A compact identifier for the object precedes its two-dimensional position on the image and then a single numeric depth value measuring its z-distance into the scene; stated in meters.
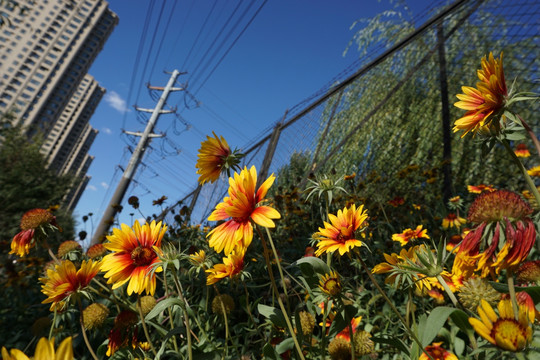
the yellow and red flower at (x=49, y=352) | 0.25
